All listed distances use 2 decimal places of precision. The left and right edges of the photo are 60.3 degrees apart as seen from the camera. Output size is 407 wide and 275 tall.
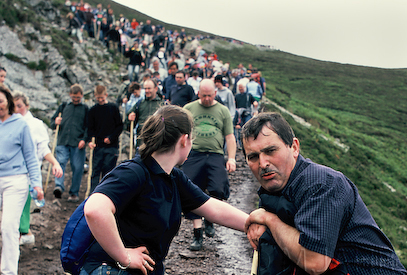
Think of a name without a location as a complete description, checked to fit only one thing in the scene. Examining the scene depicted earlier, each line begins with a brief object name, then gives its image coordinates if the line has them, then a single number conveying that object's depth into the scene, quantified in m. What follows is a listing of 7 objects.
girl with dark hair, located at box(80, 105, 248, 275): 1.96
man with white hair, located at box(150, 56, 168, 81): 14.13
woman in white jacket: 4.89
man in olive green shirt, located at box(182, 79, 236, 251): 5.52
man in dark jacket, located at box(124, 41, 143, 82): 17.05
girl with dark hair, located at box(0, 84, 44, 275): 4.03
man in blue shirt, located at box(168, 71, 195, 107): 8.59
